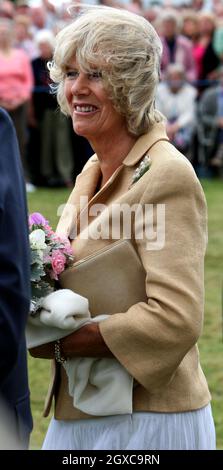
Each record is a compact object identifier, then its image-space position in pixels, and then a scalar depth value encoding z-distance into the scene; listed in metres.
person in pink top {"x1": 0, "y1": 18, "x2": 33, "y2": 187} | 27.32
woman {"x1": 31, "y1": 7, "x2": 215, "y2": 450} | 5.96
